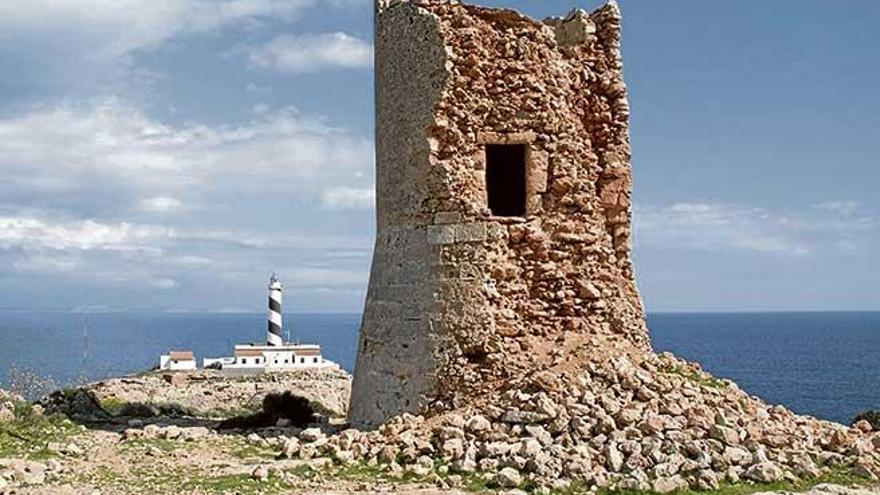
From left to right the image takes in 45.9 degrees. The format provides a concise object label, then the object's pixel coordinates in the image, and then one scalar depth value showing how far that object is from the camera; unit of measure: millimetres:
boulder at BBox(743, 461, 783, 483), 11867
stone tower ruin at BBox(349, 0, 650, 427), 14648
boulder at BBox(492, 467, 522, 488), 11680
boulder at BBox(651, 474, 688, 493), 11430
